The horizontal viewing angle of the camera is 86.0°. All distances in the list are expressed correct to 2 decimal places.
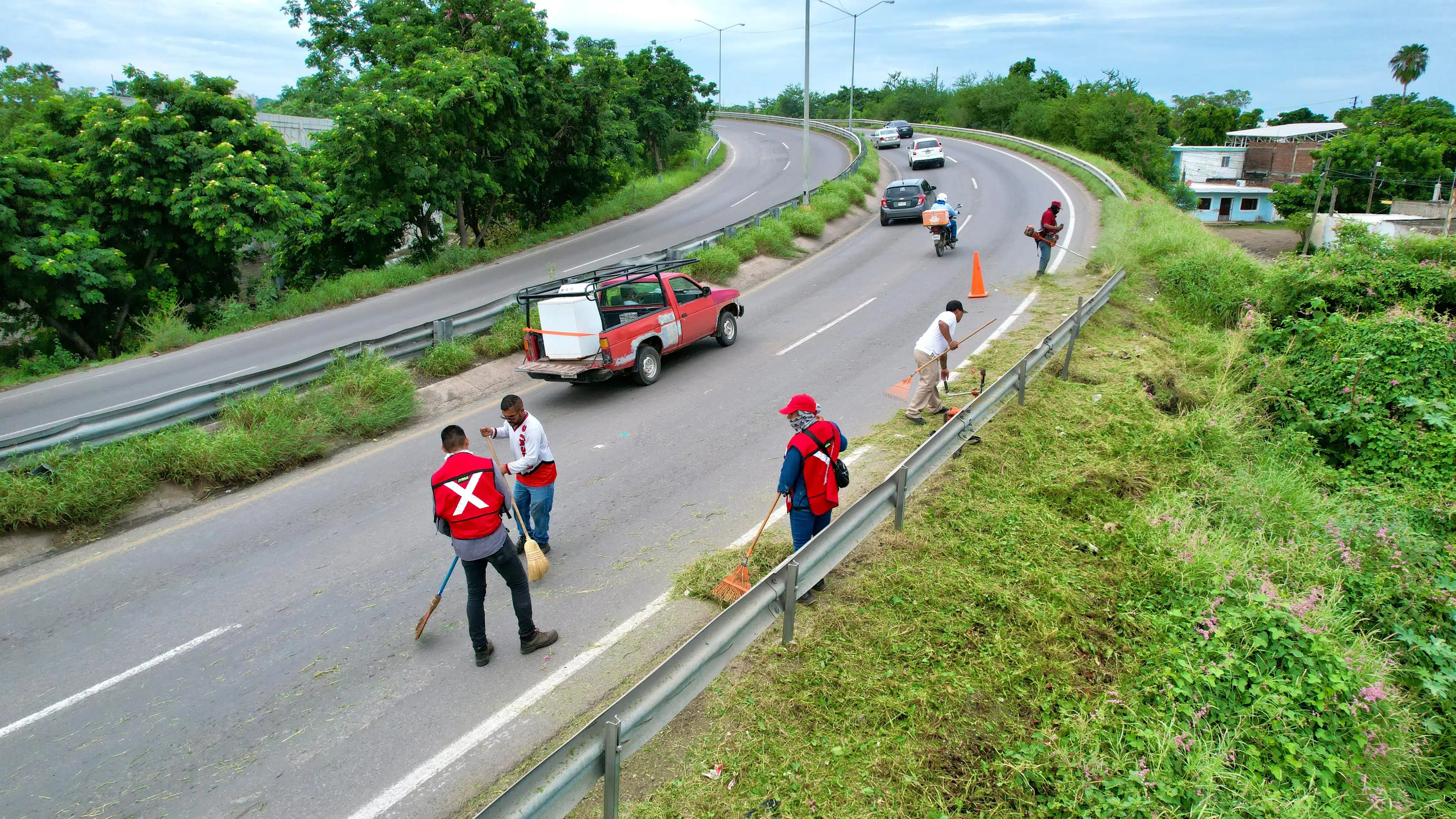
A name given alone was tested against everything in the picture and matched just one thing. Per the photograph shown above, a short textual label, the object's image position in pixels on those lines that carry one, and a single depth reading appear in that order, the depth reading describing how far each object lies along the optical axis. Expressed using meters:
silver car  49.22
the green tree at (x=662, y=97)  42.62
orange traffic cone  15.45
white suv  38.25
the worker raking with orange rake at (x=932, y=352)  9.45
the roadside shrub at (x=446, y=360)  12.27
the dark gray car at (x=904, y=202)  24.97
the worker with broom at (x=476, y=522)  5.41
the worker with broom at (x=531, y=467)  6.67
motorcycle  20.16
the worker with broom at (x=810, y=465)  5.76
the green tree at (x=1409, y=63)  88.81
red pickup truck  11.06
